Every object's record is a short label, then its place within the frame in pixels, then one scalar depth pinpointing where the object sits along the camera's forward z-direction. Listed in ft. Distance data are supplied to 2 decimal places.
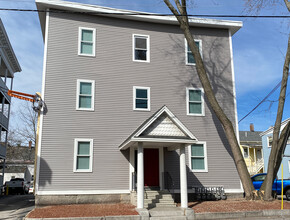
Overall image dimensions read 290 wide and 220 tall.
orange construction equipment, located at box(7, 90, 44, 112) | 37.18
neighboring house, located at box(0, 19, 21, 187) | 63.03
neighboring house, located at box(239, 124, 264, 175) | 91.07
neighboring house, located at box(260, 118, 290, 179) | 77.22
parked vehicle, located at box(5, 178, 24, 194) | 75.60
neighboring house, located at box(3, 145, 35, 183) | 126.13
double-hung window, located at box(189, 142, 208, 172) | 40.73
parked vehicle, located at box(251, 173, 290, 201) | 44.83
